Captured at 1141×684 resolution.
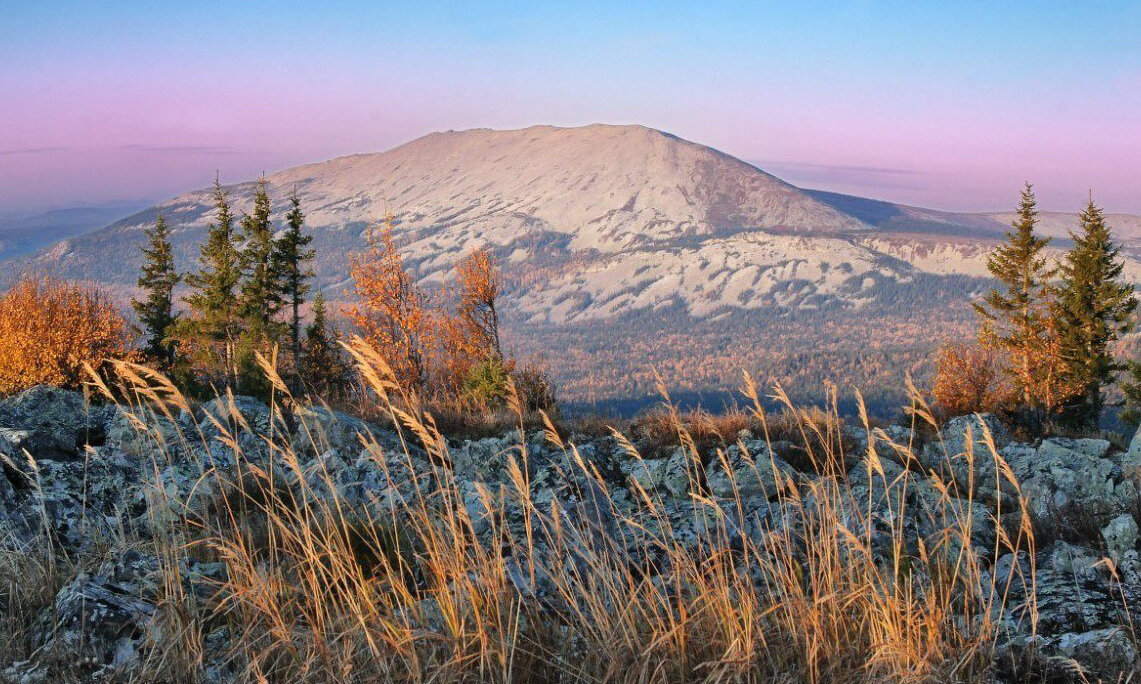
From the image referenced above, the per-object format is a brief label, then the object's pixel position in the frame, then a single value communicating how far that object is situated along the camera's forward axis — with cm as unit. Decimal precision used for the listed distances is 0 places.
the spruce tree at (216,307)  3988
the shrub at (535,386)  1672
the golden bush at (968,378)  4347
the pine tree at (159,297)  4219
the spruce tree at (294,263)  4225
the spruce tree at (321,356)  4059
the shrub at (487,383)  1473
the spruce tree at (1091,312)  4106
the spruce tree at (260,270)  4044
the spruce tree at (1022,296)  4225
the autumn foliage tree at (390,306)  3662
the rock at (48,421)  742
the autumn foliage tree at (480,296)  3934
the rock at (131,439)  779
